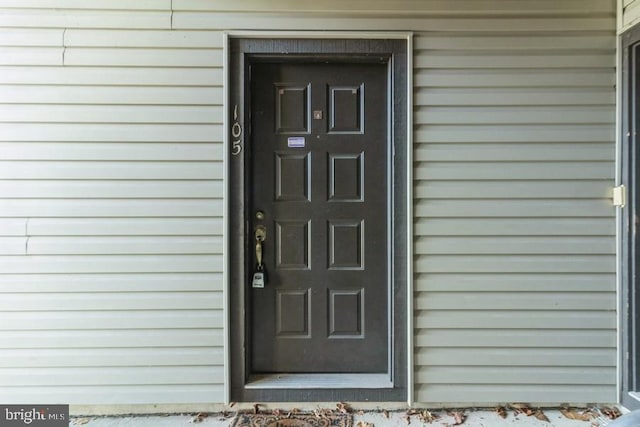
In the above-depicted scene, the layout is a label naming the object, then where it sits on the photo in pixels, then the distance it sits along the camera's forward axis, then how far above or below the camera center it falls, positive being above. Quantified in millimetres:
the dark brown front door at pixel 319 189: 2311 +157
